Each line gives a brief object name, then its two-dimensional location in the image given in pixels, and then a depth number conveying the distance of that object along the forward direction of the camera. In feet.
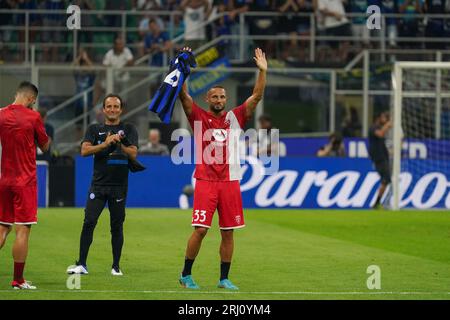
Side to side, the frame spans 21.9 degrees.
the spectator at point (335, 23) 112.88
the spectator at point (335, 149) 98.37
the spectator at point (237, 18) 111.04
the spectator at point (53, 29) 107.45
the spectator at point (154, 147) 95.66
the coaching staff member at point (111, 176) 48.26
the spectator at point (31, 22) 108.99
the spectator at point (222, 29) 110.52
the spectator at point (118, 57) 106.73
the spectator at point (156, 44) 108.27
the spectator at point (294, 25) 112.27
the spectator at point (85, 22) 109.40
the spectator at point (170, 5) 114.42
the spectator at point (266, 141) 93.92
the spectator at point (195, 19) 110.52
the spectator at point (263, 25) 111.75
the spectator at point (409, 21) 114.32
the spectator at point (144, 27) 109.81
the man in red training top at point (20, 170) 42.75
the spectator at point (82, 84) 102.01
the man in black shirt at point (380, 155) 93.81
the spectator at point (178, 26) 111.04
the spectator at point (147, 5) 113.91
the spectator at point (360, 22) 113.91
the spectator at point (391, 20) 114.11
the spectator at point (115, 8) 111.24
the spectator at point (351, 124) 108.68
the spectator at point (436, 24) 114.32
